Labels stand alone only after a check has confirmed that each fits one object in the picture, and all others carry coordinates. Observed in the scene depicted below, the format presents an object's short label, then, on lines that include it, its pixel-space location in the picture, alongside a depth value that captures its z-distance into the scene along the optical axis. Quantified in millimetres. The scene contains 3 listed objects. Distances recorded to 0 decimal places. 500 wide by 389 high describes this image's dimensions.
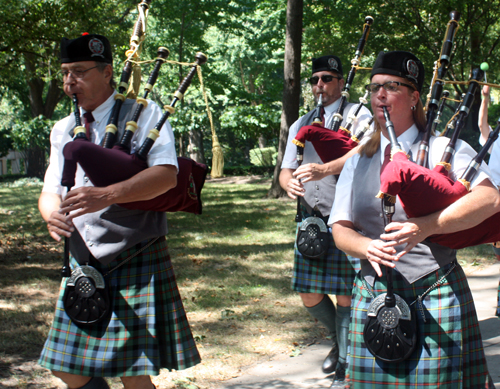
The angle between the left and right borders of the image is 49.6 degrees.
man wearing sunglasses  3382
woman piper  1847
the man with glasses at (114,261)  2311
